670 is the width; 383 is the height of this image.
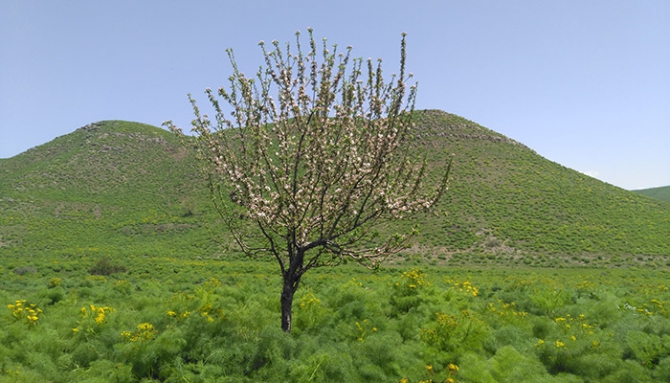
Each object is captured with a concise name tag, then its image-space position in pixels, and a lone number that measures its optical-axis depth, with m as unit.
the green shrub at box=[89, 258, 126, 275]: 29.91
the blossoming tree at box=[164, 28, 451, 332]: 7.38
